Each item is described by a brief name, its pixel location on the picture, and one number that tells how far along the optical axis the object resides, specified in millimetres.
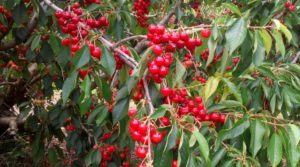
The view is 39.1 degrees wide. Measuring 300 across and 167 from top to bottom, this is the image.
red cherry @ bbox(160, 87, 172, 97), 1762
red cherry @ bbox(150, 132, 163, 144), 1527
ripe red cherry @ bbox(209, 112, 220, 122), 2010
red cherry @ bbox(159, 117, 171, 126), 1634
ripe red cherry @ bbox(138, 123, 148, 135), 1527
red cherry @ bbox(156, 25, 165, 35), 1722
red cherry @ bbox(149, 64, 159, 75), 1693
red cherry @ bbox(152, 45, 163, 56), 1703
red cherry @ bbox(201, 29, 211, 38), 1833
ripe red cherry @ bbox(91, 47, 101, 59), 1971
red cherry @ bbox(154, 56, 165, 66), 1683
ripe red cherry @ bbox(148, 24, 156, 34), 1732
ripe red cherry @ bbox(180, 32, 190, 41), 1719
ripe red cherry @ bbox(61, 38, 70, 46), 2250
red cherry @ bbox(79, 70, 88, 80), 2016
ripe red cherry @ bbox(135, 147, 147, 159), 1480
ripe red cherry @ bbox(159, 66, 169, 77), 1681
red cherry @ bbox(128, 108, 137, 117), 1706
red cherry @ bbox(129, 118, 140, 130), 1541
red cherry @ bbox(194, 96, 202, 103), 1966
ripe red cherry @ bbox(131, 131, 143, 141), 1540
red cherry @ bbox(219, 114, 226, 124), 2029
